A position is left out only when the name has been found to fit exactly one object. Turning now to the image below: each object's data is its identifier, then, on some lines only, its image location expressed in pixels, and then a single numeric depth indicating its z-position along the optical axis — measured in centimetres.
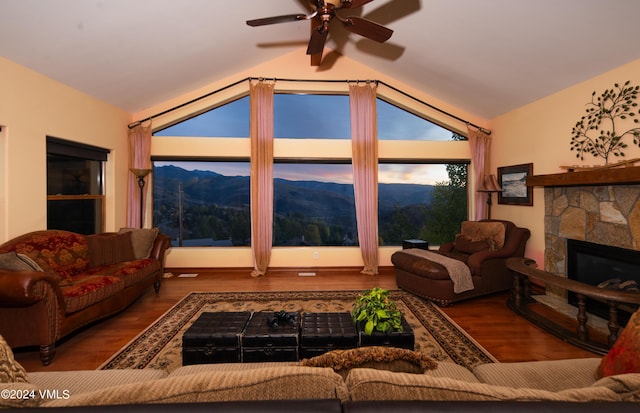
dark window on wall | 362
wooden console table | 236
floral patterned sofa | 223
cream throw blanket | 346
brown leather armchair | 352
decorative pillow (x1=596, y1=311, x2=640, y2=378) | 117
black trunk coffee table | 203
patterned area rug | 238
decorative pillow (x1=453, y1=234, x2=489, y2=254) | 414
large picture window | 526
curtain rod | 500
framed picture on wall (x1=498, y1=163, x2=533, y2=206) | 432
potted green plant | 209
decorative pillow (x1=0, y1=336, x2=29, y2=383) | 97
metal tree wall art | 297
